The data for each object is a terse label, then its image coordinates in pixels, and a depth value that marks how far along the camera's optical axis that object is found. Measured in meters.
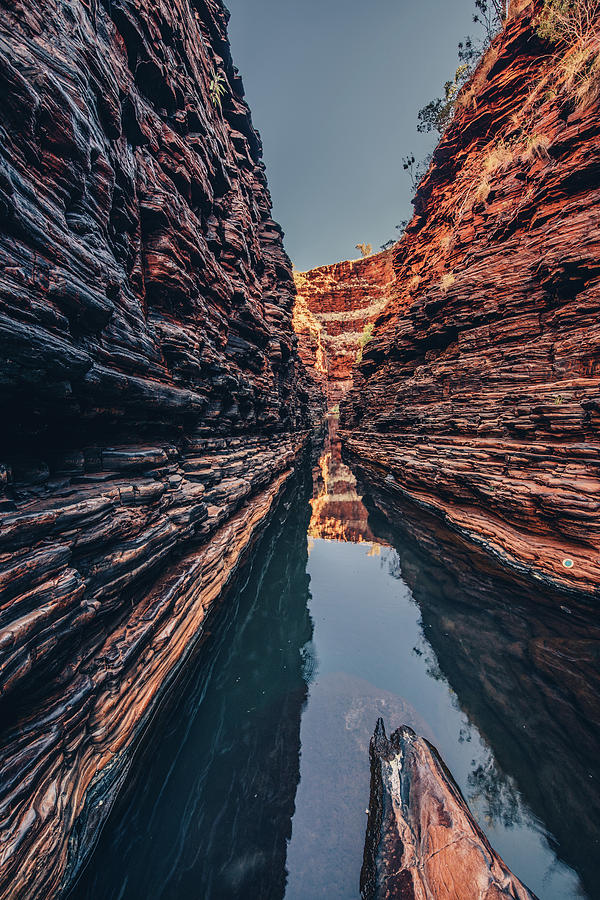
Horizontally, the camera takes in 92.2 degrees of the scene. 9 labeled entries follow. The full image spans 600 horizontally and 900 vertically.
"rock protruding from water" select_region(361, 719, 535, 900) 2.00
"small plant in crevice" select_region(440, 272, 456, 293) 12.23
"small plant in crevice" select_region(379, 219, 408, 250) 46.42
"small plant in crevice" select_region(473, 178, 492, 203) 12.29
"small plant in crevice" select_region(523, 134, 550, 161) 10.07
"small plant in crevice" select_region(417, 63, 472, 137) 15.23
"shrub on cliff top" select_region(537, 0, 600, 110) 9.17
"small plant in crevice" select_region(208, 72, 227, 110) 13.28
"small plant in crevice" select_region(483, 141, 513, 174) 11.96
